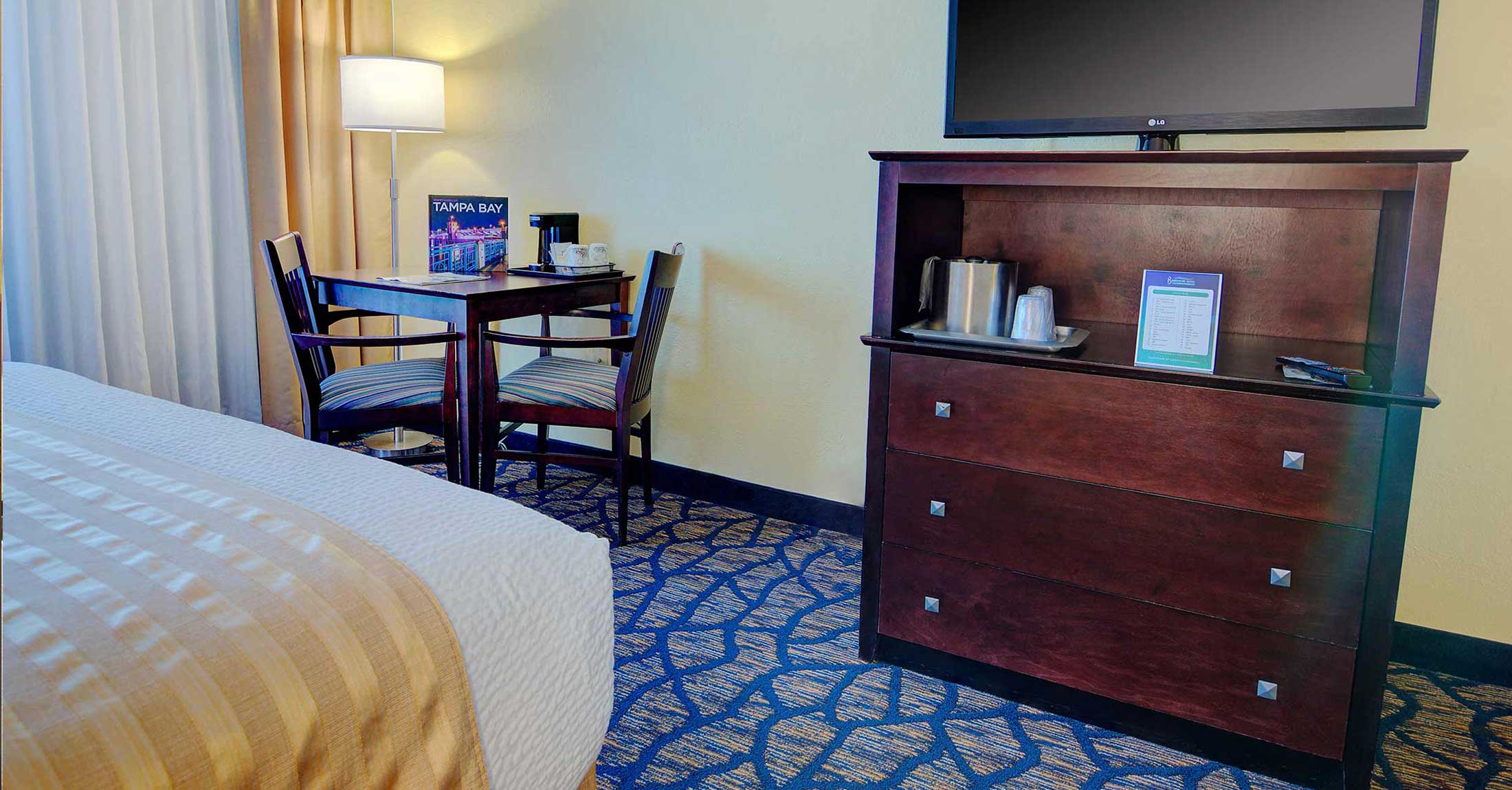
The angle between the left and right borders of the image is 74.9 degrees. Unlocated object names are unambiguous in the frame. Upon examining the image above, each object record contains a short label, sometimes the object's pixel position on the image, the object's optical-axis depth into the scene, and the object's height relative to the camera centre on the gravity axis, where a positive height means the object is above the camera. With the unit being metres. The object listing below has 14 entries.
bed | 0.90 -0.41
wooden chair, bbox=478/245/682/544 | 3.03 -0.49
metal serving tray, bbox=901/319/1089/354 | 2.18 -0.21
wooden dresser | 1.90 -0.44
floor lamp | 3.74 +0.50
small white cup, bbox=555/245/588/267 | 3.52 -0.07
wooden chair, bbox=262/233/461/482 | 2.97 -0.49
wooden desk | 3.01 -0.22
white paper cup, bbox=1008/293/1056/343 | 2.23 -0.16
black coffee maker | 3.64 +0.01
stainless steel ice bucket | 2.29 -0.11
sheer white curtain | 3.25 +0.08
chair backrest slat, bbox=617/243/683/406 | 3.00 -0.26
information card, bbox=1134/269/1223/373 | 2.01 -0.14
